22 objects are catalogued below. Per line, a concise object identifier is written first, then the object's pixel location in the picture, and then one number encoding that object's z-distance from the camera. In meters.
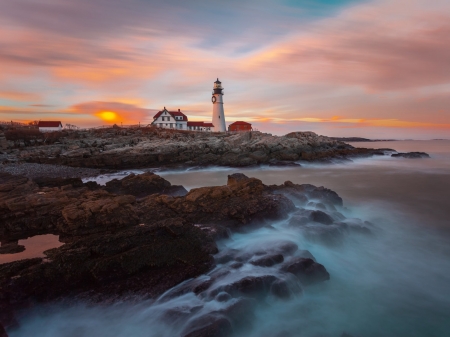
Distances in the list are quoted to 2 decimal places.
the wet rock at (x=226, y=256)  5.14
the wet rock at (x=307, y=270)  4.75
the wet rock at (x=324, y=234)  6.32
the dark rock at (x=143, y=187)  9.73
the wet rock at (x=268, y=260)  4.99
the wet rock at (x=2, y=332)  3.35
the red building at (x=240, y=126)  57.17
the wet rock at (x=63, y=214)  6.14
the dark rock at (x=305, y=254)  5.36
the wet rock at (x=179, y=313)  3.94
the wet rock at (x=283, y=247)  5.48
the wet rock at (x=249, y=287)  4.23
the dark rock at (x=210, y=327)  3.43
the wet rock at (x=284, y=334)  3.97
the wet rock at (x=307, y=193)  8.41
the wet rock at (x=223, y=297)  4.12
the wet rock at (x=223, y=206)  6.59
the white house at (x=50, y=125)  42.91
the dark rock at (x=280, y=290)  4.39
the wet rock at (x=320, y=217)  6.98
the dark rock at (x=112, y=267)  4.17
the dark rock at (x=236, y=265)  4.96
